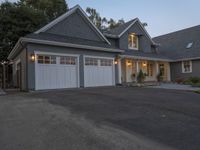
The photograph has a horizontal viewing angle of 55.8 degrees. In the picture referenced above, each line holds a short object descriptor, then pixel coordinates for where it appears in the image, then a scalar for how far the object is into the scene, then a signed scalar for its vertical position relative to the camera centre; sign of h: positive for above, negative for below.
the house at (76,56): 11.70 +1.50
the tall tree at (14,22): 21.56 +6.37
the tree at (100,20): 39.47 +11.69
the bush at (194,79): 17.43 -0.54
